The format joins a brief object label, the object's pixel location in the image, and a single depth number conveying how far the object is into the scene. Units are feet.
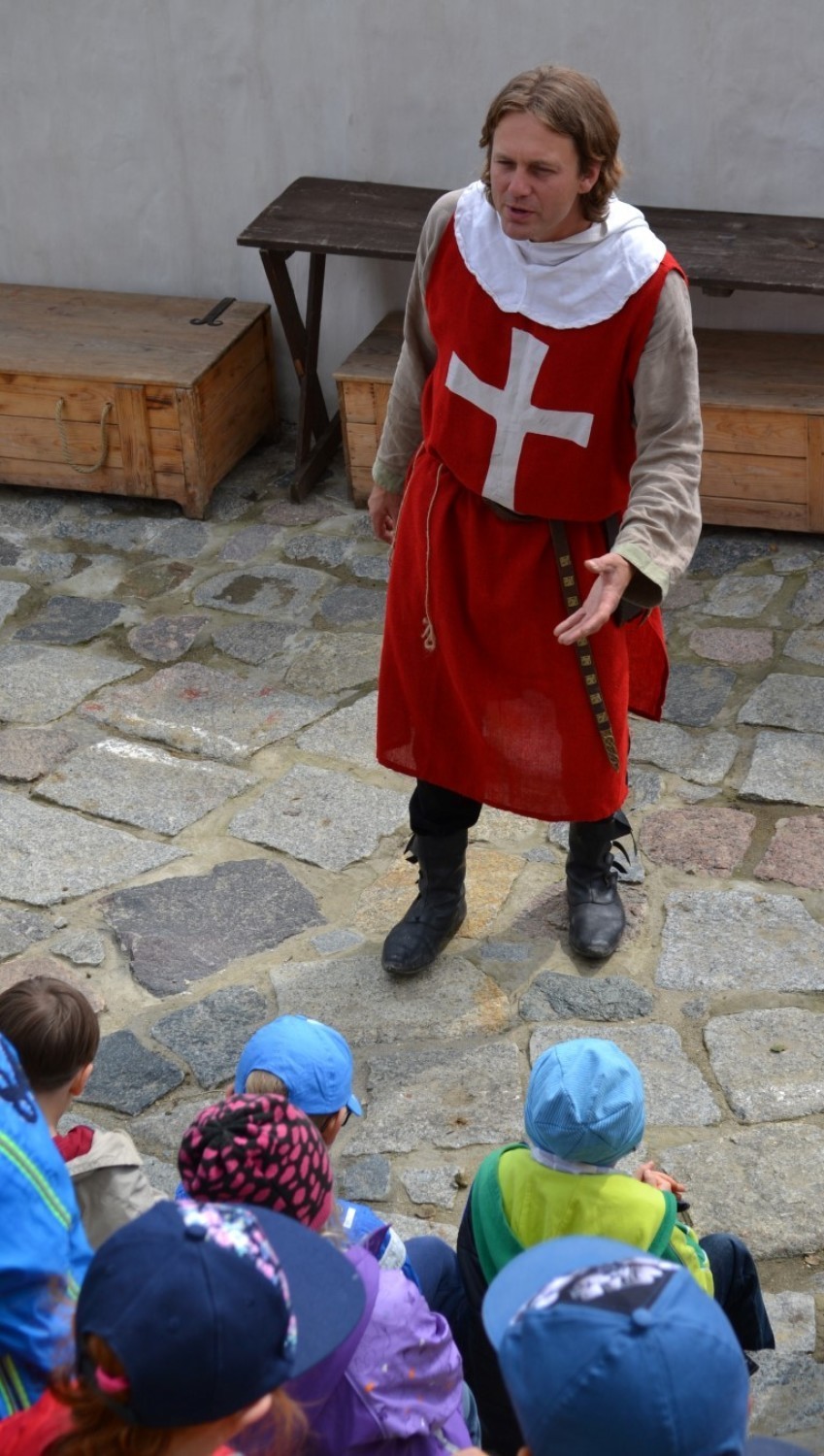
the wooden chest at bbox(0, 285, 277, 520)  18.45
